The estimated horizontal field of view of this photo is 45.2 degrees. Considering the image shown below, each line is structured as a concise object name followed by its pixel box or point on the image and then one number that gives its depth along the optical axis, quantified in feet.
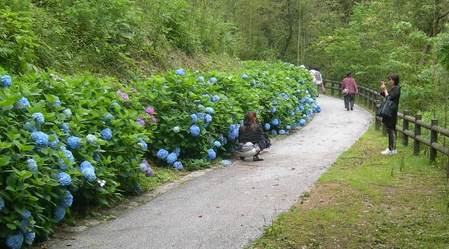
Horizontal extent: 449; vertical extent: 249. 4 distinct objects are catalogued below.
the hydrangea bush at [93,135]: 17.29
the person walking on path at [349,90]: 76.74
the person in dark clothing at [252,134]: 38.73
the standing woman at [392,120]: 38.06
